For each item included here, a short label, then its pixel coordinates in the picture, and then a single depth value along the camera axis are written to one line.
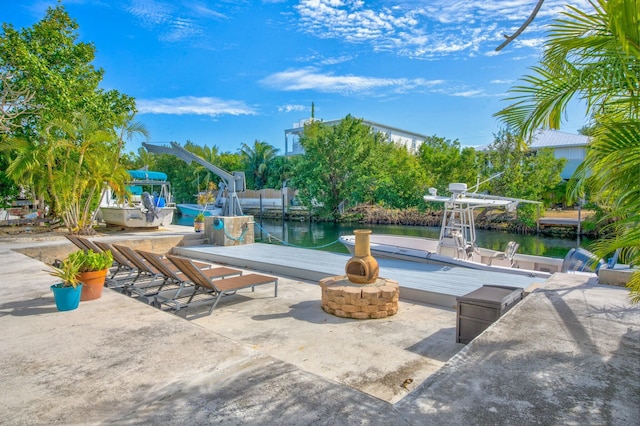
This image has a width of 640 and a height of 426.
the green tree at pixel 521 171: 26.19
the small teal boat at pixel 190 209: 34.18
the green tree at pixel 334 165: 33.34
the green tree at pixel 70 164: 11.16
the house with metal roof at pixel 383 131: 45.96
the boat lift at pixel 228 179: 13.70
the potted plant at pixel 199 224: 12.62
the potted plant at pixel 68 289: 4.28
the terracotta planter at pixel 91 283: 4.67
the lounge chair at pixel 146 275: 5.95
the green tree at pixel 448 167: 28.55
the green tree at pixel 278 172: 43.91
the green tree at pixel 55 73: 11.12
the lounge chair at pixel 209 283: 5.39
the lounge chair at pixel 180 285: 5.58
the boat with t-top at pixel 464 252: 8.80
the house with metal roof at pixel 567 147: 32.56
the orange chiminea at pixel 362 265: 5.56
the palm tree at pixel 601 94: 2.32
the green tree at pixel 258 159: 46.38
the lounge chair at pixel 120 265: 7.04
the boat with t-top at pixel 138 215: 14.60
